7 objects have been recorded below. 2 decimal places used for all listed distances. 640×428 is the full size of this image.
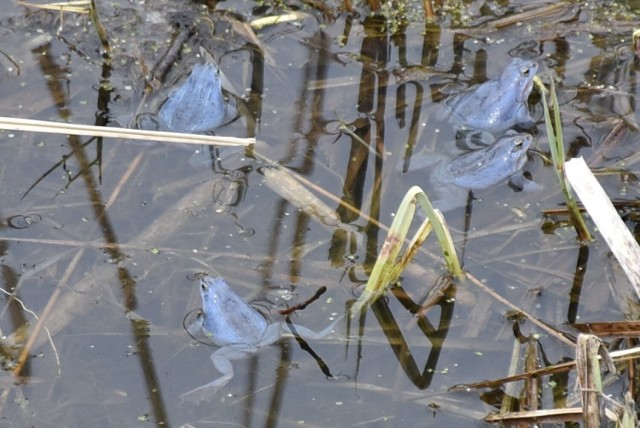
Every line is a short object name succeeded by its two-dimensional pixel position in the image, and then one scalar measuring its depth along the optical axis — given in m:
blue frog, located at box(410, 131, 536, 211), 11.66
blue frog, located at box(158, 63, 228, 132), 12.42
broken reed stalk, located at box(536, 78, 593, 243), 9.74
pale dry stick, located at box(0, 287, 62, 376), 9.51
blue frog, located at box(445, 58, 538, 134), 12.59
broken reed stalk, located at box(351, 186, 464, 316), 9.24
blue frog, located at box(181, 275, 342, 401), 9.55
